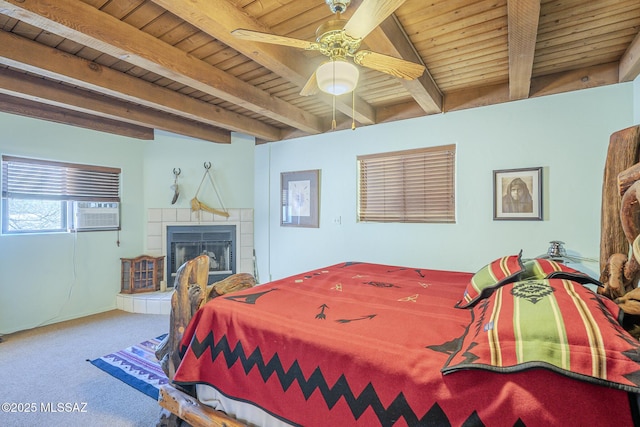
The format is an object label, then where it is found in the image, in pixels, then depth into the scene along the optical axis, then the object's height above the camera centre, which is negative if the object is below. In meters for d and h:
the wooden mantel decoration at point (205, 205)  4.39 +0.13
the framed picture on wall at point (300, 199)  4.11 +0.20
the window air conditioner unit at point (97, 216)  3.77 -0.03
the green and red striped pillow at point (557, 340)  0.80 -0.37
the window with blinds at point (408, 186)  3.26 +0.31
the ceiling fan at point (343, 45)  1.47 +0.91
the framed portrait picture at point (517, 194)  2.80 +0.18
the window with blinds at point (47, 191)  3.30 +0.25
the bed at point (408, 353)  0.83 -0.49
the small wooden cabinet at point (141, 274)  4.10 -0.82
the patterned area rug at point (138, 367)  2.28 -1.25
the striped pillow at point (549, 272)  1.50 -0.30
